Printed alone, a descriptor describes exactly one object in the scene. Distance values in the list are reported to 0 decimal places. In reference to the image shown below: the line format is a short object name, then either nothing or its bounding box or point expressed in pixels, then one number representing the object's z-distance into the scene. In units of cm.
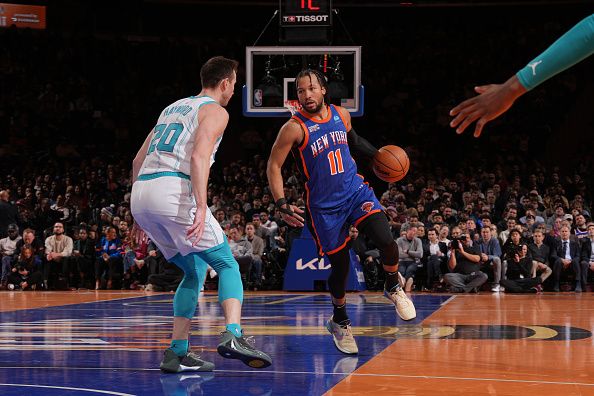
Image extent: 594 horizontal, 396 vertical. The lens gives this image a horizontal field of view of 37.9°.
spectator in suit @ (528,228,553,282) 1548
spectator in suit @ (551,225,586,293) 1552
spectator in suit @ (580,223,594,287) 1556
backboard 1407
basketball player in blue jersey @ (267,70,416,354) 638
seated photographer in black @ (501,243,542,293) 1518
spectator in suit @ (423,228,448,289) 1554
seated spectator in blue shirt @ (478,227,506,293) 1534
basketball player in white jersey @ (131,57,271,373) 509
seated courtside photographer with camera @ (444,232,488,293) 1516
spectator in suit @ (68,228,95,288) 1706
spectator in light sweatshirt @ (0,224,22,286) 1714
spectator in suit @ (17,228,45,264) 1712
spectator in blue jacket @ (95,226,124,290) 1692
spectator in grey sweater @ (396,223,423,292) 1554
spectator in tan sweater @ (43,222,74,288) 1695
